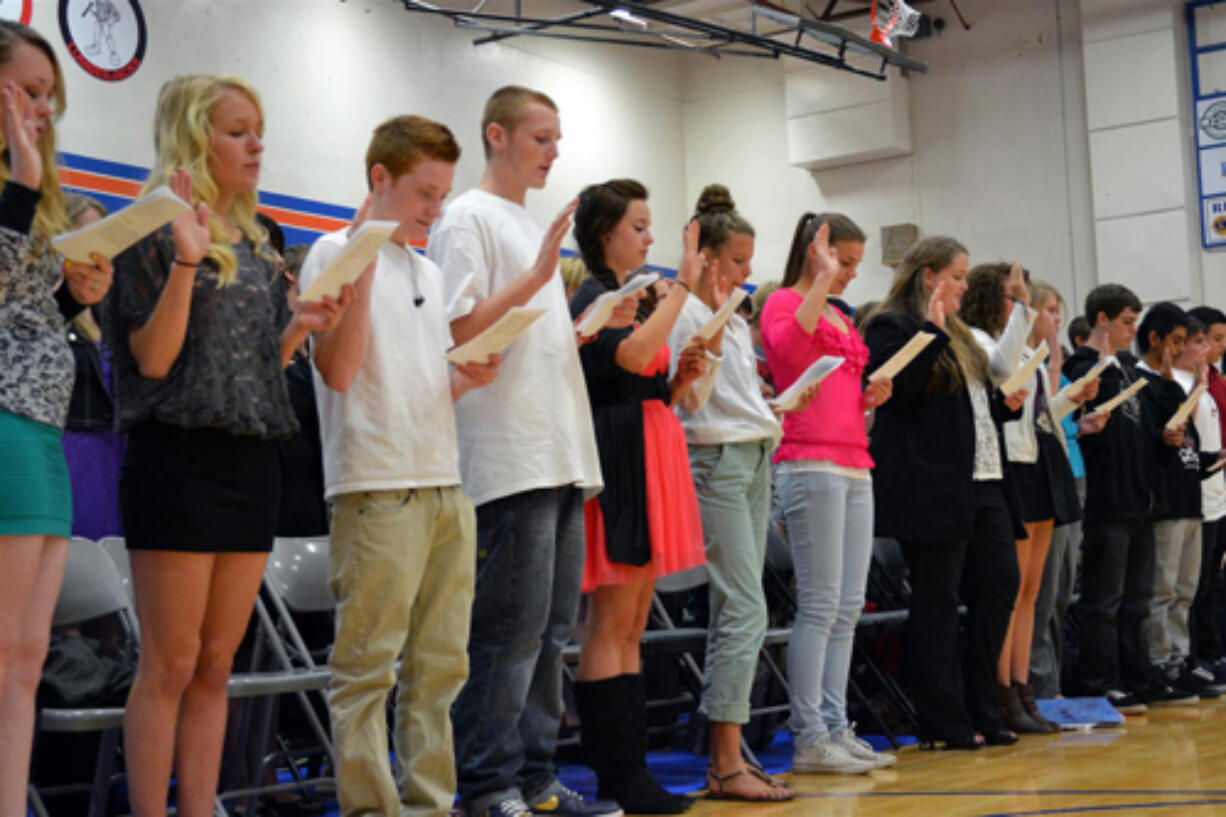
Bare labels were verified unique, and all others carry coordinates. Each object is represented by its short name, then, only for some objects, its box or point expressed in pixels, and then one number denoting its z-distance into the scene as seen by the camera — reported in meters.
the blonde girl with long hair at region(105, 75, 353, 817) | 2.19
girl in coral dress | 3.11
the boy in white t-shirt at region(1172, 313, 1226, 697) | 5.93
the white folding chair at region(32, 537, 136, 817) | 2.98
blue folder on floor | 4.79
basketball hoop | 9.47
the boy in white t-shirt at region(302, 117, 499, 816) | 2.44
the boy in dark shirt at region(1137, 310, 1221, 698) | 5.70
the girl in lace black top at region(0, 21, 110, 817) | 2.02
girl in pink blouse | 3.78
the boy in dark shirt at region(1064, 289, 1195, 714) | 5.48
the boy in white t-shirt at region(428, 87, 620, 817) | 2.72
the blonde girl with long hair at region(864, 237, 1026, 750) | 4.23
